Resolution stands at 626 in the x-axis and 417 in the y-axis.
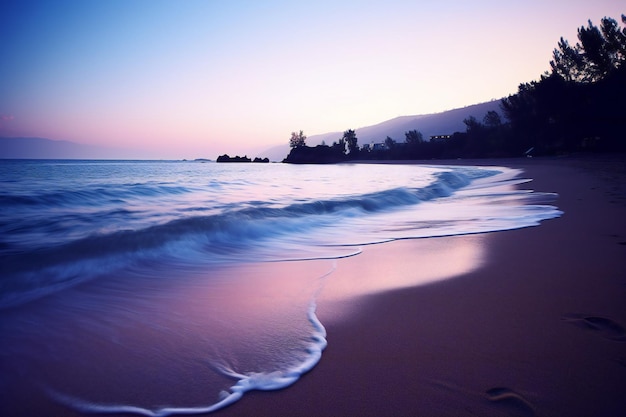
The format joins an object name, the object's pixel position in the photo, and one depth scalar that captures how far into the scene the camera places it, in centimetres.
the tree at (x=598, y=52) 3475
